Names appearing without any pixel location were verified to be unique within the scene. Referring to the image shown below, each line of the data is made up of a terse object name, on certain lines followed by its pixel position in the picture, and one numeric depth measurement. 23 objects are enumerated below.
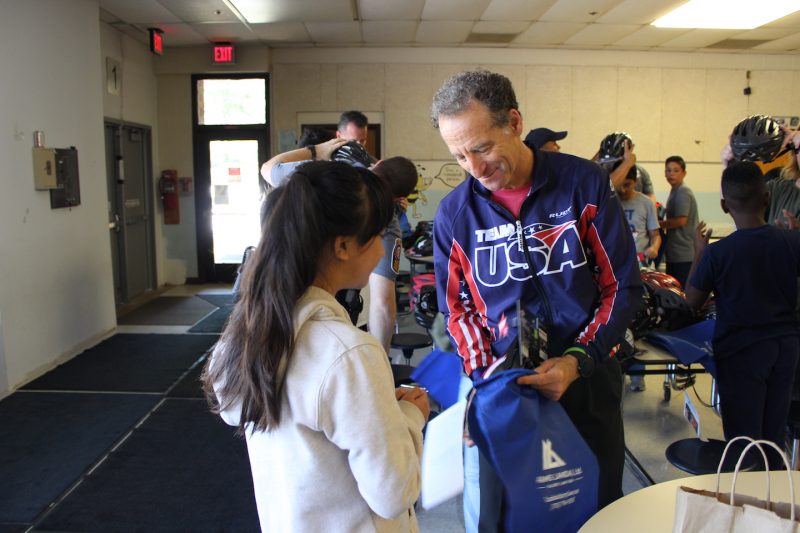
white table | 1.21
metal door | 7.16
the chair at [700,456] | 2.08
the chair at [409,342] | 3.87
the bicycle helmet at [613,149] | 3.91
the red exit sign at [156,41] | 7.10
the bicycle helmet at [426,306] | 3.85
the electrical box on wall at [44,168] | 4.63
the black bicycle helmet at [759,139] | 3.17
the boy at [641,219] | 4.72
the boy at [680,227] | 5.74
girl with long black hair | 1.05
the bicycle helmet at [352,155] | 2.76
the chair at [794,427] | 2.50
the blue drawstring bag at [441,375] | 1.81
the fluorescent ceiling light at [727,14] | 6.49
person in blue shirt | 2.45
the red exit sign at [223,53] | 8.03
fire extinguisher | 8.39
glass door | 8.45
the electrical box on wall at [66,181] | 4.94
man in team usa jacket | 1.55
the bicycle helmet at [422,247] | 5.88
